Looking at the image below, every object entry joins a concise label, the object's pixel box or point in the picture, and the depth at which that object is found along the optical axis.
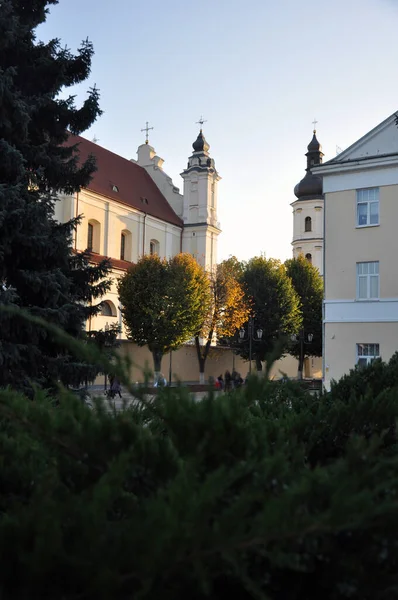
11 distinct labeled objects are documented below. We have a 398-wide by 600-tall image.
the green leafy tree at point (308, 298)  48.72
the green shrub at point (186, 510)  1.49
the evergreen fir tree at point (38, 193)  11.52
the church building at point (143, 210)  43.06
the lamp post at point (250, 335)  34.90
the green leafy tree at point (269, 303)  44.28
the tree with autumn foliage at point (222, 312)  42.50
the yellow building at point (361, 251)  23.59
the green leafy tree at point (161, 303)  36.28
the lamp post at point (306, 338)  37.64
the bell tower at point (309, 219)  58.56
